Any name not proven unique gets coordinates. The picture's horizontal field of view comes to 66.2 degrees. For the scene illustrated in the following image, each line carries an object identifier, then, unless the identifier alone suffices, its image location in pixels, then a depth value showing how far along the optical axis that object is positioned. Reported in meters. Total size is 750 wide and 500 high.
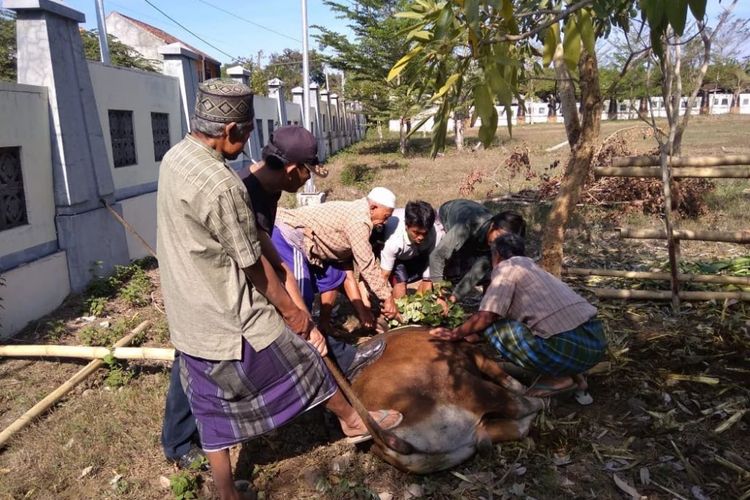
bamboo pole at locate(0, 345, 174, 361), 3.94
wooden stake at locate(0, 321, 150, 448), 3.31
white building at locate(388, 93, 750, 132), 46.97
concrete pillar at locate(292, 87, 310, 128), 19.80
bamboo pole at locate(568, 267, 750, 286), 4.83
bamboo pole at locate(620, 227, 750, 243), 4.60
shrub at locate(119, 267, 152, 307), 5.79
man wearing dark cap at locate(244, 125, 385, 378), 2.89
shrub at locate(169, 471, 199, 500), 2.79
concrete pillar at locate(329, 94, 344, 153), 28.35
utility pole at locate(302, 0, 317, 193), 15.31
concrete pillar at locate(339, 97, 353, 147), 31.94
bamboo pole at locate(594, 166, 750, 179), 4.65
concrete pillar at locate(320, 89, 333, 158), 25.08
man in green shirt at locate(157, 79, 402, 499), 2.12
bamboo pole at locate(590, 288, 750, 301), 4.65
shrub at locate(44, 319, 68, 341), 4.96
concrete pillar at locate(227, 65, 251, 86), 11.98
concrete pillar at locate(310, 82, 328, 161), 22.05
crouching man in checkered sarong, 3.19
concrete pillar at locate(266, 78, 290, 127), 17.78
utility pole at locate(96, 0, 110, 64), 11.92
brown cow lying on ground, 2.79
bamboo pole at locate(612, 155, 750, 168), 4.62
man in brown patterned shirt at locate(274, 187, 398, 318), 4.04
